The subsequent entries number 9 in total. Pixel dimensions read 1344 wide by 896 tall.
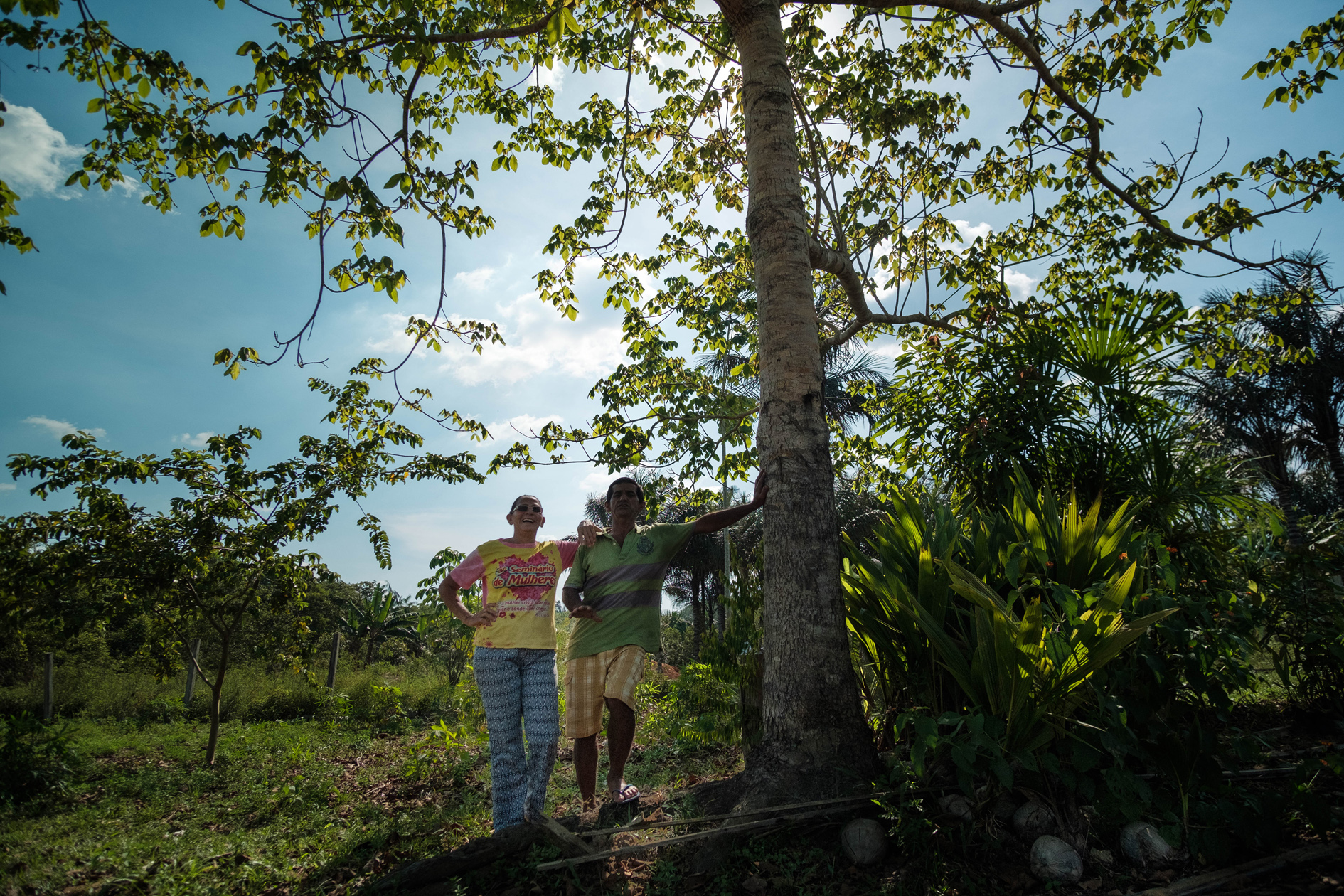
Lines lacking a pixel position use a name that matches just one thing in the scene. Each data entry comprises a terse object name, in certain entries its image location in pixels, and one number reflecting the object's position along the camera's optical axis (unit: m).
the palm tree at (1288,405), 16.41
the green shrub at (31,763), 5.57
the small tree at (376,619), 25.56
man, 3.48
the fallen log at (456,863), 2.68
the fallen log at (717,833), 2.43
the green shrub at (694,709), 5.48
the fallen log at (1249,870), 2.15
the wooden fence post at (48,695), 11.68
